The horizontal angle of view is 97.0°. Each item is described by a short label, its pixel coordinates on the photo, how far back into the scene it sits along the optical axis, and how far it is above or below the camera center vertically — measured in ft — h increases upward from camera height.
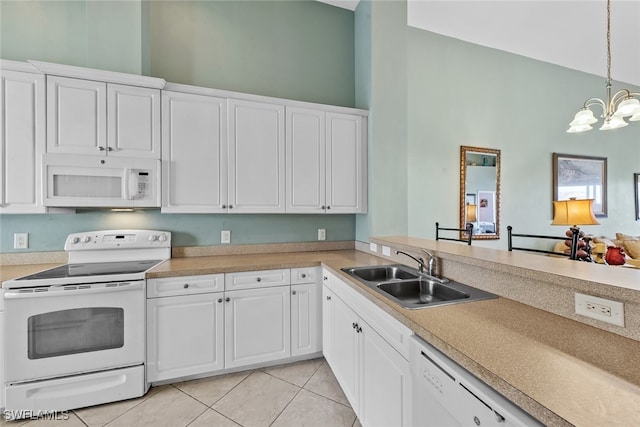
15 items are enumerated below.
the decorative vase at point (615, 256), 7.06 -1.08
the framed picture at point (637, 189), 16.69 +1.48
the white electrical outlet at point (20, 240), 7.21 -0.73
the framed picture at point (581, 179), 14.70 +1.89
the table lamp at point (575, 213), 9.39 +0.02
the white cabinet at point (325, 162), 8.64 +1.61
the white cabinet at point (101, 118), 6.63 +2.29
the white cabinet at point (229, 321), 6.63 -2.72
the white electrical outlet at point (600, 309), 3.10 -1.09
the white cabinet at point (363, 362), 3.98 -2.63
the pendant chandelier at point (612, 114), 8.50 +3.21
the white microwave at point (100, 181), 6.61 +0.75
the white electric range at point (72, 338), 5.64 -2.66
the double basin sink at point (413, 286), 4.62 -1.40
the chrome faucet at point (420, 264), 6.01 -1.09
